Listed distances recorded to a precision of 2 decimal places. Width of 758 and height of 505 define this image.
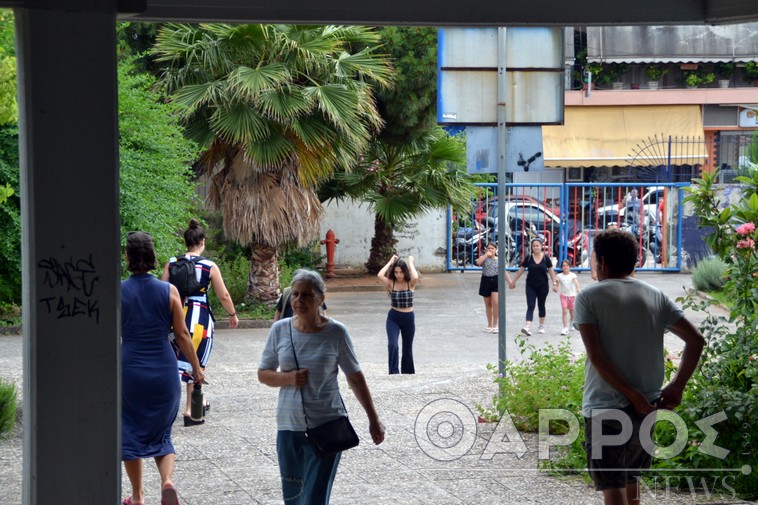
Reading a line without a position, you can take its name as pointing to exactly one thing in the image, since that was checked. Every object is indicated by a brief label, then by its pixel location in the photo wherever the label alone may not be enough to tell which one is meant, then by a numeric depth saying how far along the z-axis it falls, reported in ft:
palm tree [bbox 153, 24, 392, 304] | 56.65
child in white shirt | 55.26
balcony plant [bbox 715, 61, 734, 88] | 119.03
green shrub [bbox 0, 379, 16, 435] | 28.25
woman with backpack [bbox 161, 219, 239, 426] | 28.68
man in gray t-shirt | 17.25
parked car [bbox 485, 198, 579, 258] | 84.84
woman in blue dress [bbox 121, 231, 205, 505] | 21.02
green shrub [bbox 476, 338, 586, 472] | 25.91
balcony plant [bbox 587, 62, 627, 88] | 118.69
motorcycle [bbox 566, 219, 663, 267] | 85.18
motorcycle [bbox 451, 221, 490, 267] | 86.22
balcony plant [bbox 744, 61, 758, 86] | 118.42
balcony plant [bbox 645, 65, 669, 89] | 119.75
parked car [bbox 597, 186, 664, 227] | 84.79
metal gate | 84.64
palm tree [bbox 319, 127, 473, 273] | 73.97
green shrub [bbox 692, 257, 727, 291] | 72.08
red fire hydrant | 82.89
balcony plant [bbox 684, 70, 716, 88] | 119.96
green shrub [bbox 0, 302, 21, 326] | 51.80
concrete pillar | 16.79
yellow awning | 117.91
